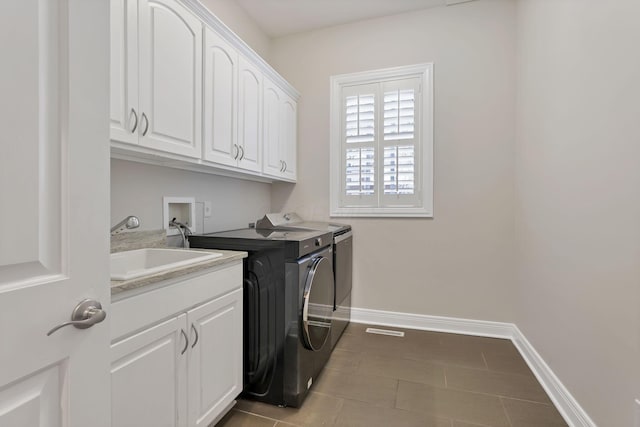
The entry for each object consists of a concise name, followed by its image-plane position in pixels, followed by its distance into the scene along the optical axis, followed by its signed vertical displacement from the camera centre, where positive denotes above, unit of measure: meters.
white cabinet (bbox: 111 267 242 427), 1.00 -0.60
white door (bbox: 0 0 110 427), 0.56 +0.00
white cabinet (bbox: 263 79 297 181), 2.47 +0.69
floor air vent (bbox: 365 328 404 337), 2.67 -1.08
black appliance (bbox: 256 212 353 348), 2.37 -0.37
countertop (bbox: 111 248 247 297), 0.95 -0.24
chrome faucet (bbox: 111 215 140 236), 1.33 -0.06
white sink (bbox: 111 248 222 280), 1.43 -0.24
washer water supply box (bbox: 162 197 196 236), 1.84 -0.02
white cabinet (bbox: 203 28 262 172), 1.77 +0.68
